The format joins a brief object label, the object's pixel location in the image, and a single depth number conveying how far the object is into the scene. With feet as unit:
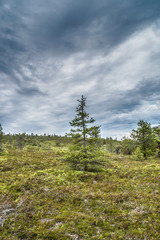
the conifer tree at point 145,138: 94.89
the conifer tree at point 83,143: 47.42
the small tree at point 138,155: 90.50
